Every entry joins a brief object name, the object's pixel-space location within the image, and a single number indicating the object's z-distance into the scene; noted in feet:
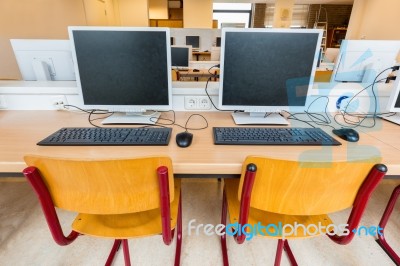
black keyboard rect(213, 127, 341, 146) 3.22
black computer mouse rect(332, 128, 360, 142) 3.39
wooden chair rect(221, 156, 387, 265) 2.14
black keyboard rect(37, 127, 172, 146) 3.13
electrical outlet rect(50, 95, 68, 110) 4.67
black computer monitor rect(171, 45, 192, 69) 12.17
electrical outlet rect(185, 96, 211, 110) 4.76
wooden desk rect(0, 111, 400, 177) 2.73
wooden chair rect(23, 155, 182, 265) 2.10
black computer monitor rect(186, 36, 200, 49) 19.75
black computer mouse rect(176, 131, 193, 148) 3.11
